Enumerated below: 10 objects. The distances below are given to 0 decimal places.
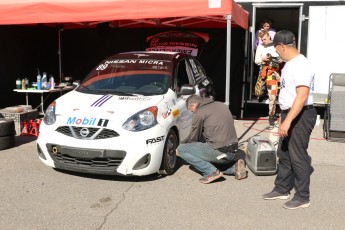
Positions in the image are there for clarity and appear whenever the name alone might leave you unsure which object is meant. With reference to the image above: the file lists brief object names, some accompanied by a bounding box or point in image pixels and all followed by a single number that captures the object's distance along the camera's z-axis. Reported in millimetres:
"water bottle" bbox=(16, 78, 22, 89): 8923
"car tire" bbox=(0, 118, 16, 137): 6406
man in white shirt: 3902
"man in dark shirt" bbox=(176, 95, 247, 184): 4922
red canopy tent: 6387
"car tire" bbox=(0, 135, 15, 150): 6498
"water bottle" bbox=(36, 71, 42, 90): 8781
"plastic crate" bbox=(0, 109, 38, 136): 8091
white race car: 4734
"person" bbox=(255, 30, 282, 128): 8645
